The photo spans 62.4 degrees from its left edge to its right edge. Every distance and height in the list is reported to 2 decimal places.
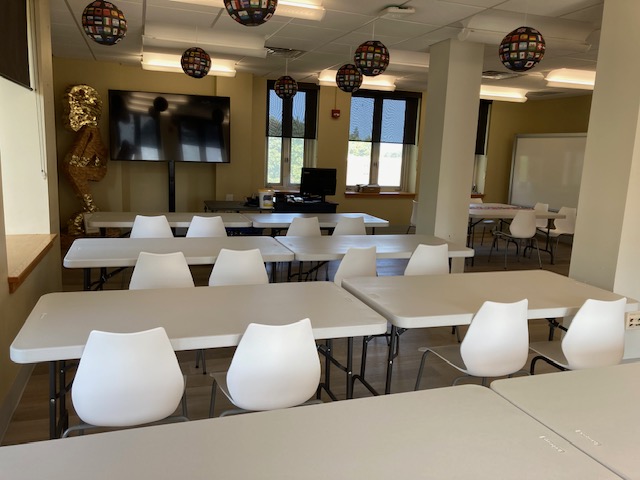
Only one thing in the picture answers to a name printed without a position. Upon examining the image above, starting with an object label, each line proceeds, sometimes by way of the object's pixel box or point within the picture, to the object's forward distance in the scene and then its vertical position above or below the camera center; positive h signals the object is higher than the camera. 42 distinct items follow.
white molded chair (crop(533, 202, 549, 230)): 9.43 -0.77
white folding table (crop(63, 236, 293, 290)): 3.69 -0.76
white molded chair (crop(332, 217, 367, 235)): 5.86 -0.76
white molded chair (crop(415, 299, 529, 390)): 2.66 -0.90
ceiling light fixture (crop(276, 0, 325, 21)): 4.81 +1.31
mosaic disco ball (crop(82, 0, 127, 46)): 3.61 +0.85
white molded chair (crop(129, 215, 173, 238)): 5.09 -0.76
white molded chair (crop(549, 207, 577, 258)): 8.58 -0.94
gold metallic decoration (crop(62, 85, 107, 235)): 7.89 -0.02
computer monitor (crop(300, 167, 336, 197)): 8.60 -0.42
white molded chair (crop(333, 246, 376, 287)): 3.97 -0.80
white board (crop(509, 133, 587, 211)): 9.84 -0.07
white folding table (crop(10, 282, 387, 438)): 2.19 -0.78
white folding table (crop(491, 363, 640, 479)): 1.50 -0.79
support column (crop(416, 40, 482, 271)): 5.86 +0.27
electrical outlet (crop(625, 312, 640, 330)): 3.54 -1.00
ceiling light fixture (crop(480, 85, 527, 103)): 9.36 +1.25
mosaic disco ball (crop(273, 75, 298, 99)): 6.73 +0.84
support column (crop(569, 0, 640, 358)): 3.50 +0.02
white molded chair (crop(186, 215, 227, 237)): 5.34 -0.77
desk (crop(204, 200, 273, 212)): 7.65 -0.80
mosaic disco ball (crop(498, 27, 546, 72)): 3.71 +0.82
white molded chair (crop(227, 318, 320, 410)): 2.15 -0.88
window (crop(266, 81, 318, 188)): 9.80 +0.36
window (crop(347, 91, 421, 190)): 10.38 +0.43
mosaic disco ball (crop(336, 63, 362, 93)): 5.27 +0.78
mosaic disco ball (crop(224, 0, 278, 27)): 2.94 +0.79
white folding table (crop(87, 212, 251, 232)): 5.30 -0.75
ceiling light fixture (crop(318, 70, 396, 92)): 8.34 +1.24
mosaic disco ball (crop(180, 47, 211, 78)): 5.10 +0.84
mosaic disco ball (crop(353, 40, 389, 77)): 4.28 +0.81
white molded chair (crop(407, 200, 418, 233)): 8.36 -0.87
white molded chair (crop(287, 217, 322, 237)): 5.60 -0.76
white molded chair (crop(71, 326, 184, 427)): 1.96 -0.87
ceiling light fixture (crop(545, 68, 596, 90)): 7.72 +1.30
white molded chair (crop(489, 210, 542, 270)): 7.98 -0.90
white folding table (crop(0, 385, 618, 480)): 1.34 -0.79
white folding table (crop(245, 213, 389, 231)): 5.76 -0.74
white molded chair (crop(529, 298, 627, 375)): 2.79 -0.89
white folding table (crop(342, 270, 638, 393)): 2.76 -0.79
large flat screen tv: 8.20 +0.34
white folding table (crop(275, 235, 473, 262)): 4.23 -0.76
